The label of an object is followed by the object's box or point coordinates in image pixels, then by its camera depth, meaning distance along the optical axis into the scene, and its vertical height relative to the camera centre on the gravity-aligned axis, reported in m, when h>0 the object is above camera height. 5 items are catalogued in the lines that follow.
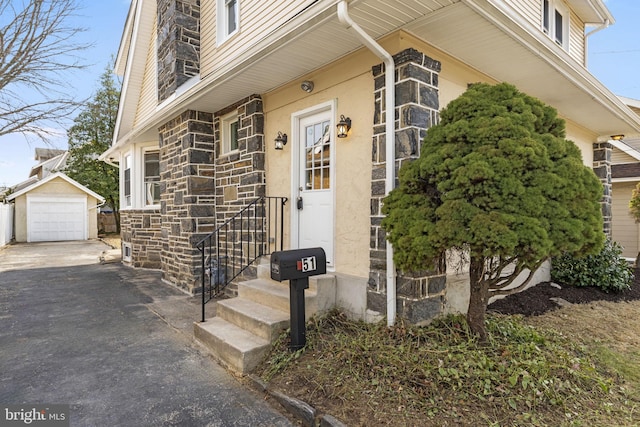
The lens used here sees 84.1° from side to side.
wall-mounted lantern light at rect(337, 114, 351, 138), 3.98 +0.95
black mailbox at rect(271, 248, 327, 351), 3.29 -0.59
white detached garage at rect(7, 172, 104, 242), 16.92 +0.14
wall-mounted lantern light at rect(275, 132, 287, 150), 4.95 +0.99
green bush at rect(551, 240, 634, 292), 6.07 -1.11
